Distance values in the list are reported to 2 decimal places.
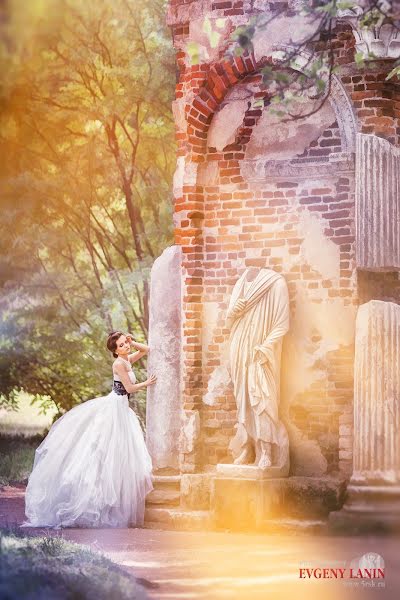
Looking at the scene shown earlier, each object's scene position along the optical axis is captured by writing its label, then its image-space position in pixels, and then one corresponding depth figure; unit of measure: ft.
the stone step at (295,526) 34.71
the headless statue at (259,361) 36.24
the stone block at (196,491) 37.35
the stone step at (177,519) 36.41
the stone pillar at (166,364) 38.78
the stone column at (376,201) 35.53
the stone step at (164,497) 37.88
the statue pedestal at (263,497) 35.29
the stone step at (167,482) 38.14
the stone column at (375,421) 34.19
